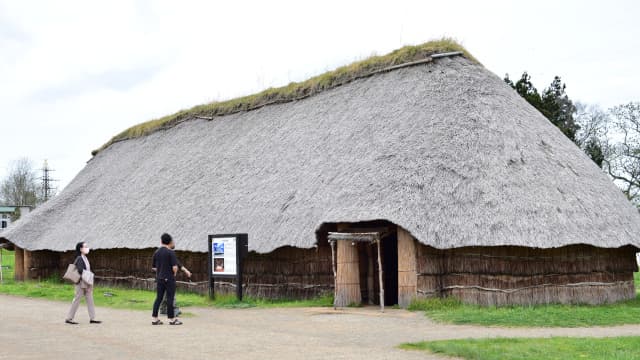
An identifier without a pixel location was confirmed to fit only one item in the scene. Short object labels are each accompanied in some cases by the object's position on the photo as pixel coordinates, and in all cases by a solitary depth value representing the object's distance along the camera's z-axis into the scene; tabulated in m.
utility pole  80.19
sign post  19.30
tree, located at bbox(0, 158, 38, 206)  78.06
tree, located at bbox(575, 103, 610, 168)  47.25
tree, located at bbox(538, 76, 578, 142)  39.47
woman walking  14.52
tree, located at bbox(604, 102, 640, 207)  47.56
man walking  14.27
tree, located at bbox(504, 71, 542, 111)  38.22
